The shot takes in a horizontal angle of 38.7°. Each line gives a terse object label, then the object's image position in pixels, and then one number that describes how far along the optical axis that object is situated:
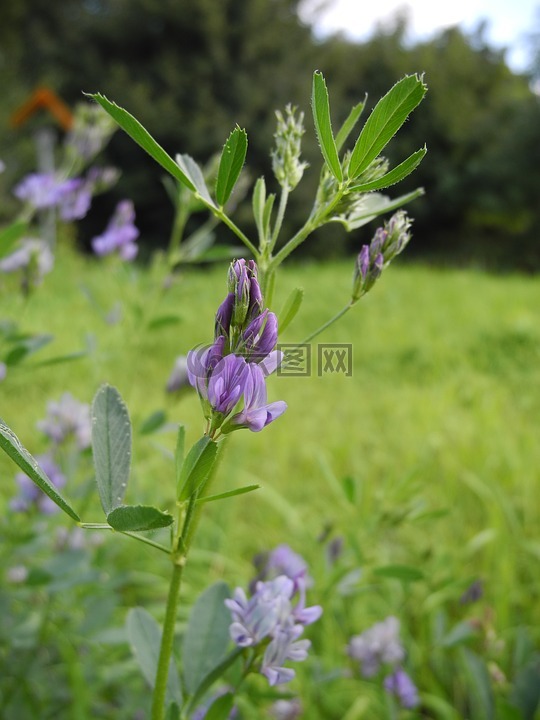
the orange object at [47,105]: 1.02
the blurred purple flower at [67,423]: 0.30
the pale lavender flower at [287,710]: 0.29
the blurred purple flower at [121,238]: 0.32
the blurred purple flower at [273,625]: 0.14
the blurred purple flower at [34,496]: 0.28
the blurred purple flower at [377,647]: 0.29
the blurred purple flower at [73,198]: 0.33
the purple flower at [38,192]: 0.33
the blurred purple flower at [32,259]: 0.28
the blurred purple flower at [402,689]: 0.29
